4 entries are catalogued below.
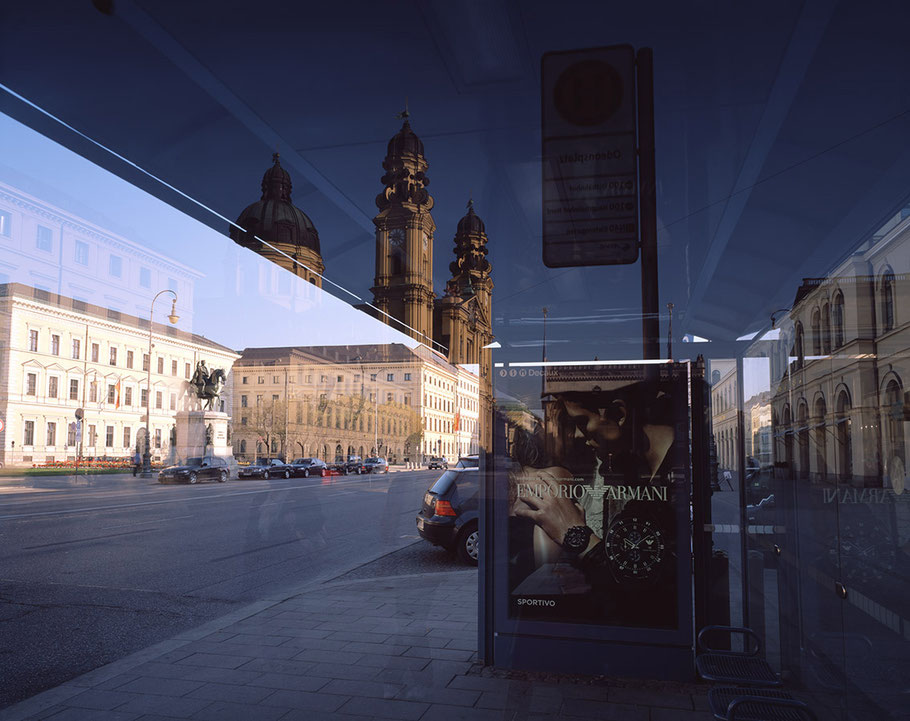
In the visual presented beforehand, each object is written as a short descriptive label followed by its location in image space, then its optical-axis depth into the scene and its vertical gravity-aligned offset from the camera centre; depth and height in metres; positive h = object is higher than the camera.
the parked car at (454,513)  8.86 -1.06
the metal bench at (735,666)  2.78 -0.98
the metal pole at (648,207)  2.95 +1.05
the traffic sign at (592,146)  2.90 +1.28
